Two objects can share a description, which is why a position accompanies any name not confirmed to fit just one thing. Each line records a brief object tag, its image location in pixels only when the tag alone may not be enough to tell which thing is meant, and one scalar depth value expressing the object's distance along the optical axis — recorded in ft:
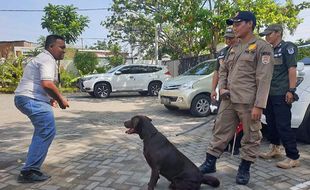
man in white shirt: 9.99
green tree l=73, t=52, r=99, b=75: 53.94
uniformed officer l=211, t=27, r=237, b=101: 12.10
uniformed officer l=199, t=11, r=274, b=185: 8.95
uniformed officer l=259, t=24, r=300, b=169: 10.55
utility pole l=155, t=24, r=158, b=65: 54.57
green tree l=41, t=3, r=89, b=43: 49.29
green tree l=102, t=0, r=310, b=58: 31.52
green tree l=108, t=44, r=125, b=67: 60.16
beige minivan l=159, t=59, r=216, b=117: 21.95
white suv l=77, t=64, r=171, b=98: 36.85
